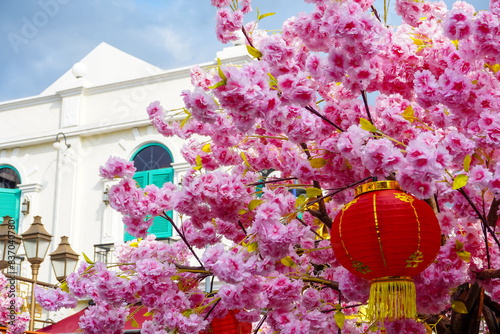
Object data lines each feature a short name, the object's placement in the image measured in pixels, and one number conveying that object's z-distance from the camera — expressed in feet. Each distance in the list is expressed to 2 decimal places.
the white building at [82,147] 43.21
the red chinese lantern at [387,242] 11.46
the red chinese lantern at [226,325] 17.58
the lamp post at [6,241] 30.12
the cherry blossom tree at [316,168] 11.78
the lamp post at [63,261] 33.32
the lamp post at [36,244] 30.50
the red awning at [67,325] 36.94
